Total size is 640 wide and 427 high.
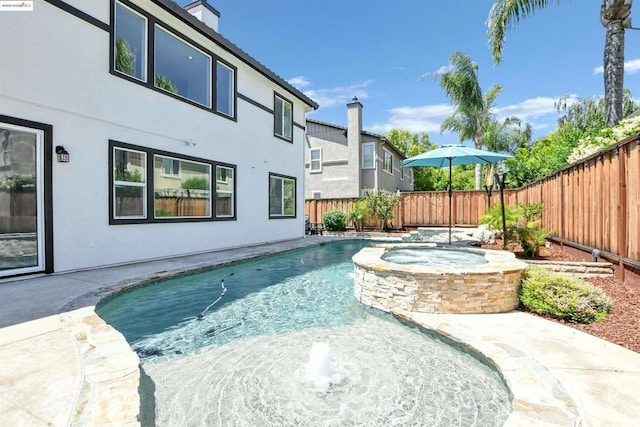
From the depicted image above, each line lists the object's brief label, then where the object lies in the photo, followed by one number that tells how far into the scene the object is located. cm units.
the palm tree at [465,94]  2194
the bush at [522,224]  675
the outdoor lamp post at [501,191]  733
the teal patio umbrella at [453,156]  817
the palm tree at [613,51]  884
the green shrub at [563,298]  374
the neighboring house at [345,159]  2016
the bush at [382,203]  1630
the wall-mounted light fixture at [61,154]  588
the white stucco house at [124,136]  566
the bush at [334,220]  1634
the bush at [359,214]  1648
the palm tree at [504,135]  3106
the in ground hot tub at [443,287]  423
